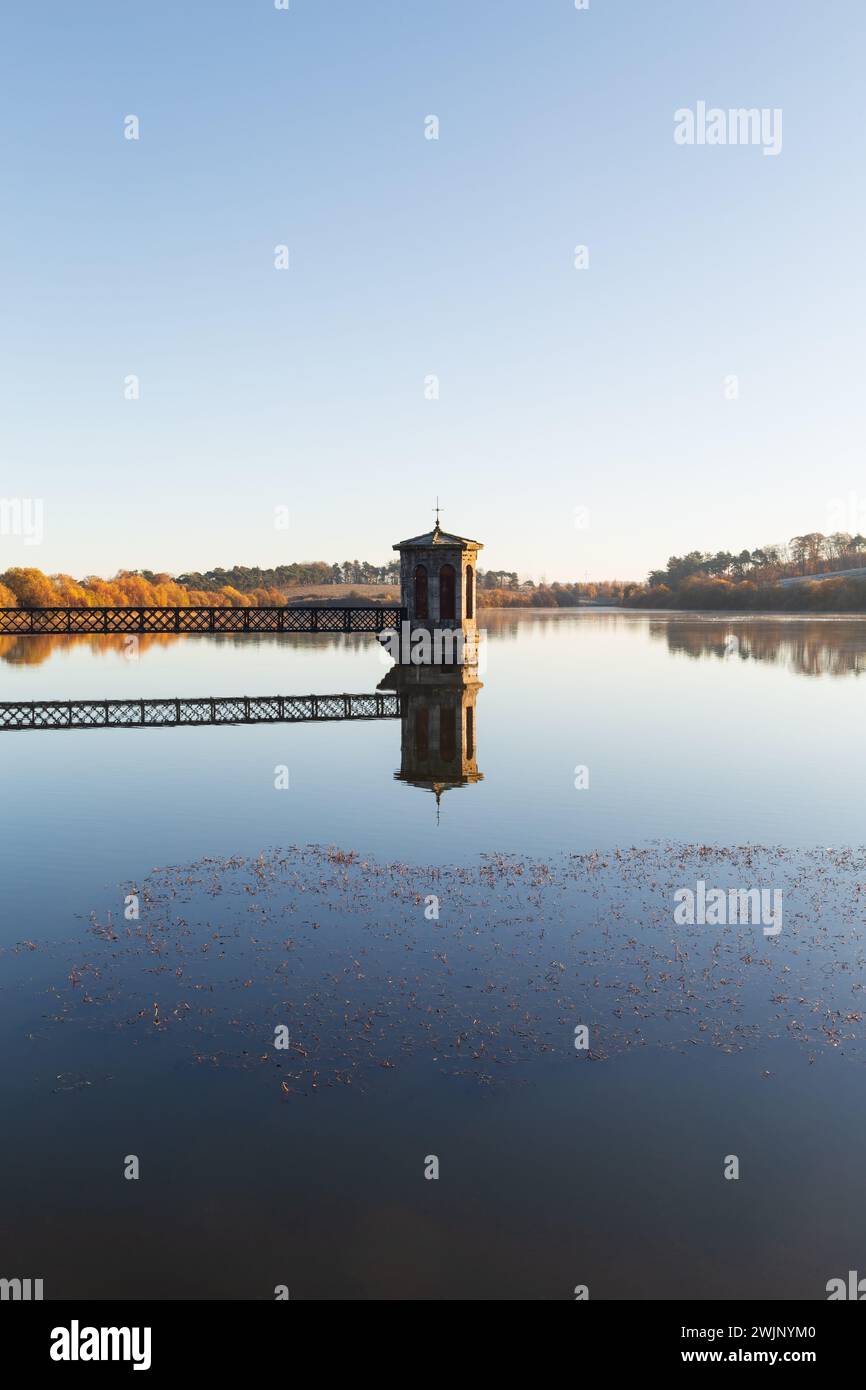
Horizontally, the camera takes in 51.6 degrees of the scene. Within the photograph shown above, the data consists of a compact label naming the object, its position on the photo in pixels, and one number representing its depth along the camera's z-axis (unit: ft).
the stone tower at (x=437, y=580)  207.62
